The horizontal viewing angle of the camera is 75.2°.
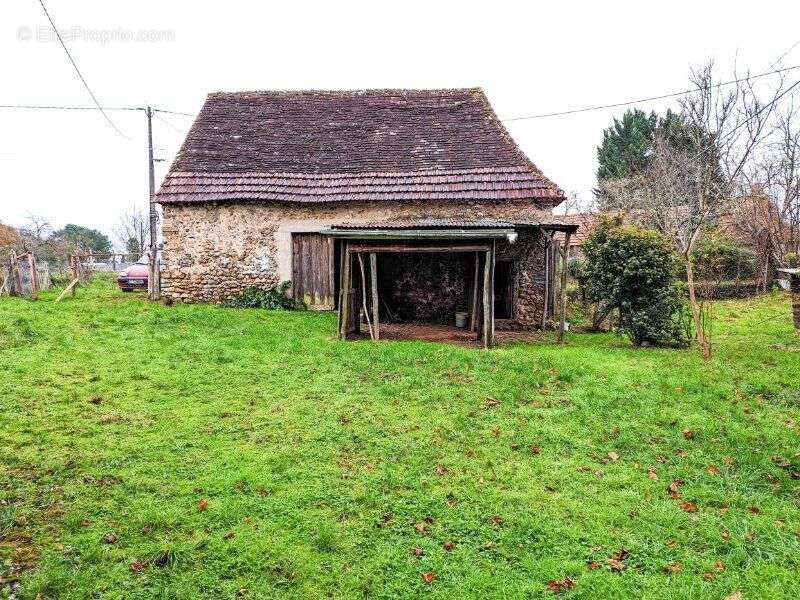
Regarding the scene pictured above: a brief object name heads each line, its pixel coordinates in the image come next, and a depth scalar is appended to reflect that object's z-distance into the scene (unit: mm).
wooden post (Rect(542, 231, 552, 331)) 13875
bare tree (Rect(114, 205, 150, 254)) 44844
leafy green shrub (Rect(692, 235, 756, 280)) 20484
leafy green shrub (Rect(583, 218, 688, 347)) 10836
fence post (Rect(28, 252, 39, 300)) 14609
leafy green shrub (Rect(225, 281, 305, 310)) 14602
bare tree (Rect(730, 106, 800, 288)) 16906
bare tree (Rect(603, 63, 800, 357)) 13406
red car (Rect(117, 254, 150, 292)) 19391
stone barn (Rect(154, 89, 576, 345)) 14023
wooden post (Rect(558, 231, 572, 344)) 11250
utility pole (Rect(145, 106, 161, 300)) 15516
